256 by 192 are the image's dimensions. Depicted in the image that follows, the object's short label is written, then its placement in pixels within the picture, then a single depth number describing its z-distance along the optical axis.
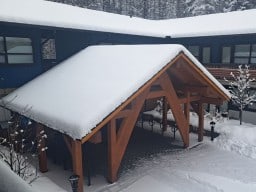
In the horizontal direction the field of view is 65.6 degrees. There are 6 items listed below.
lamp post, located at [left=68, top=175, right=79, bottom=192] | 5.82
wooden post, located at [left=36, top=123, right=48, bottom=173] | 7.74
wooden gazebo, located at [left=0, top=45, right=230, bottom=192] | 6.27
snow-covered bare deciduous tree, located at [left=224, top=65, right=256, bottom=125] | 13.18
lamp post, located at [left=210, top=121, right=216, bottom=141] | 10.94
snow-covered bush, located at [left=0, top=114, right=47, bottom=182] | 7.05
